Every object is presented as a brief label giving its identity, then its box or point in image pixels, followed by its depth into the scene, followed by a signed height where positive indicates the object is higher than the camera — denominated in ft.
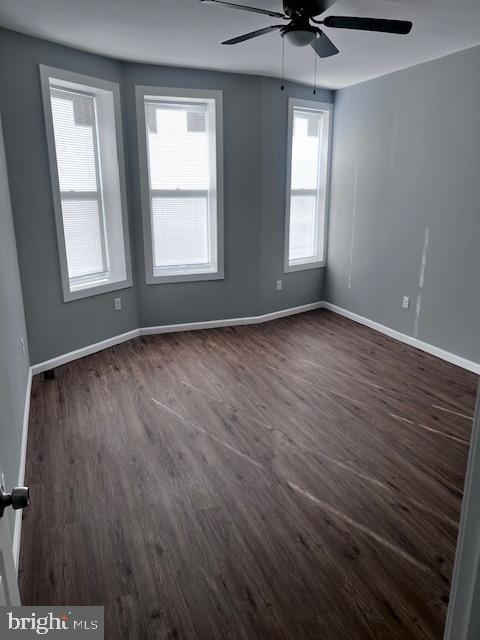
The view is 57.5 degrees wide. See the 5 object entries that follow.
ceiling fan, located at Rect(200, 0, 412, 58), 7.61 +2.85
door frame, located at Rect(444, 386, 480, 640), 2.28 -1.87
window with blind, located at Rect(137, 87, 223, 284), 14.02 +0.24
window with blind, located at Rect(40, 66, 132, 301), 12.10 +0.21
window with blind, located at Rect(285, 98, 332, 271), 16.31 +0.25
